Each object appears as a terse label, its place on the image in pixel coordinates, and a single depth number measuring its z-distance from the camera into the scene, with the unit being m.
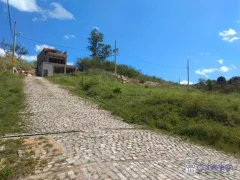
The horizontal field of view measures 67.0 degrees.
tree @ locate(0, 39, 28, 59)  33.39
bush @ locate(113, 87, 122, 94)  12.15
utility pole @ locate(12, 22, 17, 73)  22.81
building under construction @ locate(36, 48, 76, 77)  29.56
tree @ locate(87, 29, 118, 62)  37.19
